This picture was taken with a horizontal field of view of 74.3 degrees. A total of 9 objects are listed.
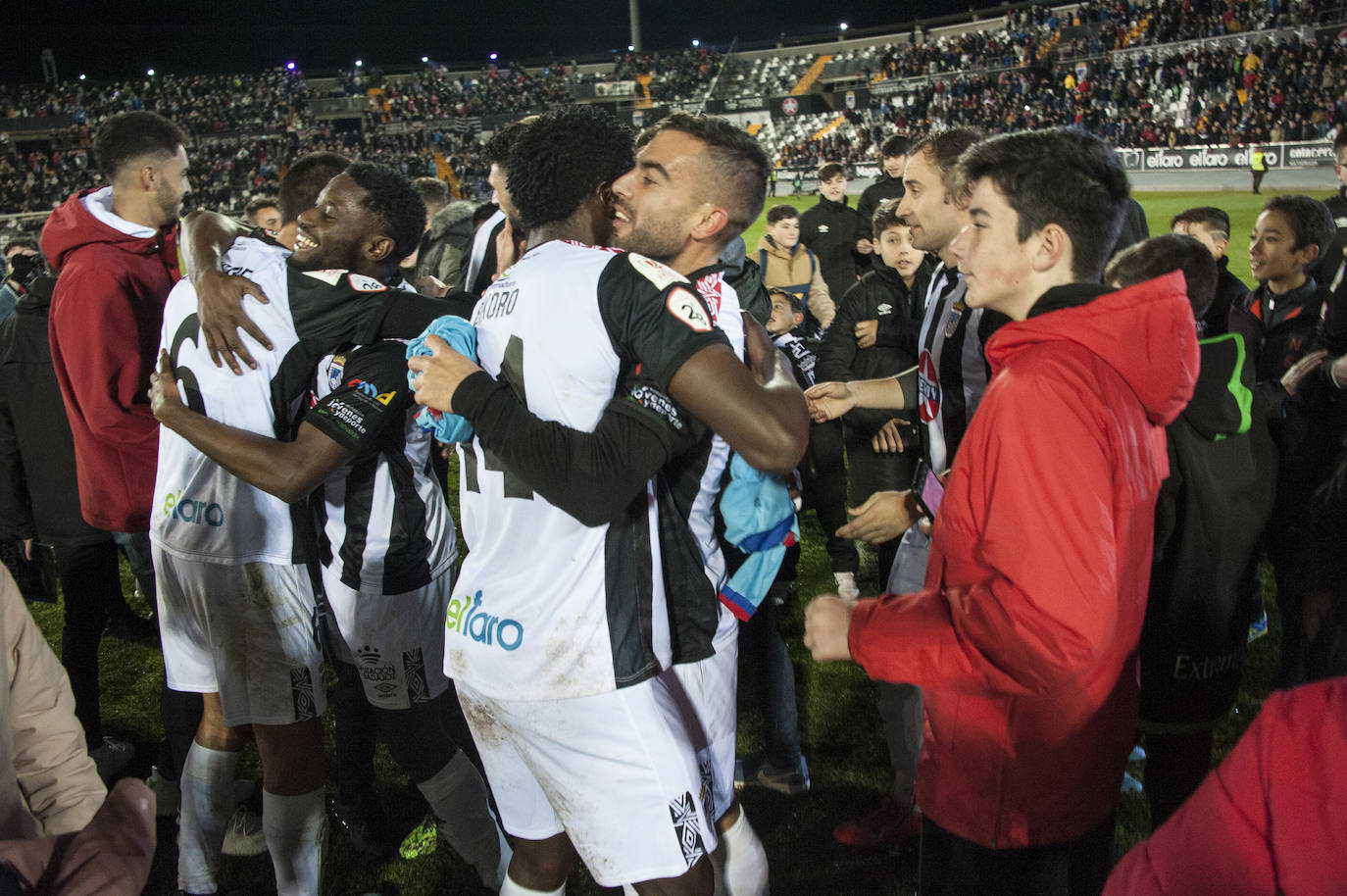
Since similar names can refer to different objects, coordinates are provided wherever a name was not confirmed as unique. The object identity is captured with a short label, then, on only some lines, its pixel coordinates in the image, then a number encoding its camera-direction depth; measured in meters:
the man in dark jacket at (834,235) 8.84
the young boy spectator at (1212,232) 5.09
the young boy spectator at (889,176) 7.21
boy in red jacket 1.54
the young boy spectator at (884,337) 4.85
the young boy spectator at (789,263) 7.48
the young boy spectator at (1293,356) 3.65
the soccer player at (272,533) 2.63
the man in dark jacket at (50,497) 3.98
